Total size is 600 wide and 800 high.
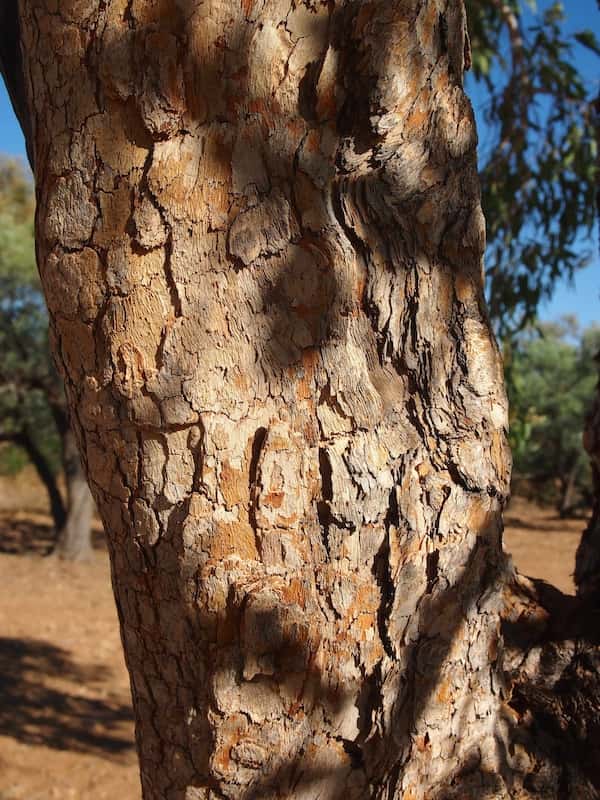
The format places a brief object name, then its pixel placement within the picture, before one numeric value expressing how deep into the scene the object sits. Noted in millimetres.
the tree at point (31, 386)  10156
